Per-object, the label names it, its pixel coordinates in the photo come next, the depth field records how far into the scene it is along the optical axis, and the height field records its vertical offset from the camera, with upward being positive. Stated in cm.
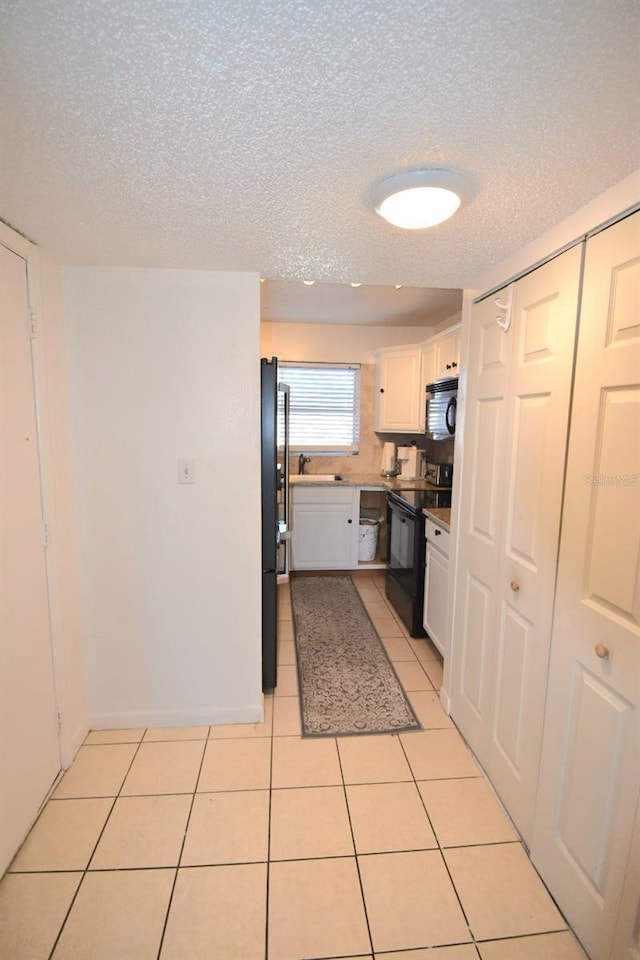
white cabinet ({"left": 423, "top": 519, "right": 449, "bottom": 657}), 245 -92
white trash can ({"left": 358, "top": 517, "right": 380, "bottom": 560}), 395 -97
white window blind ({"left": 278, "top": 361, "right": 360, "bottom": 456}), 405 +29
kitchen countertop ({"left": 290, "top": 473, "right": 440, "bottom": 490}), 361 -41
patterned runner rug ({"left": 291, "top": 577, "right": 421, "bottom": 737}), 212 -144
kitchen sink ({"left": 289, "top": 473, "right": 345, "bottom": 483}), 390 -40
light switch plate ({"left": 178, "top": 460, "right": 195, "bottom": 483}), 192 -17
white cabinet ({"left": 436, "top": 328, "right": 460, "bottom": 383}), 296 +63
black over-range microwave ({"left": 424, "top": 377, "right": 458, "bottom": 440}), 288 +23
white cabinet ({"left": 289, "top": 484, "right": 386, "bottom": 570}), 378 -84
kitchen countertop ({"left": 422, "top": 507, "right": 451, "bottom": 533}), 242 -48
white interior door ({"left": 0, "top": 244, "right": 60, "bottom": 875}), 140 -59
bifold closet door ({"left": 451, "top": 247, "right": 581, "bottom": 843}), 136 -30
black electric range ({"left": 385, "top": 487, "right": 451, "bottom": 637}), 284 -82
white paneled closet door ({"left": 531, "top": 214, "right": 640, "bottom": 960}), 105 -53
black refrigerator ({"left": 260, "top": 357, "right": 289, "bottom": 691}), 204 -44
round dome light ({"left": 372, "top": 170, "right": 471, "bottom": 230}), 111 +68
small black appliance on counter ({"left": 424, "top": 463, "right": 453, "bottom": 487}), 342 -30
